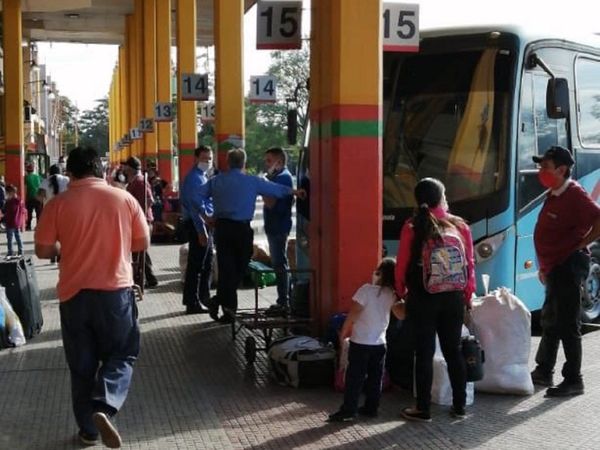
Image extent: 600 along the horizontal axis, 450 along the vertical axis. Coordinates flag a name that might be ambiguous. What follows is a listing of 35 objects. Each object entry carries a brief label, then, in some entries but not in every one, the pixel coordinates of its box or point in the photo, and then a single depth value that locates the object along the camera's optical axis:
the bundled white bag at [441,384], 7.27
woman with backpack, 6.59
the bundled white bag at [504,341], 7.59
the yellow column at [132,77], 37.41
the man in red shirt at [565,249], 7.54
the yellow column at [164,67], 27.92
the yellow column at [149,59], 30.03
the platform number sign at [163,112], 25.69
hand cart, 8.73
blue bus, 9.76
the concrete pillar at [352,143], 8.48
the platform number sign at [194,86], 20.41
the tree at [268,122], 65.50
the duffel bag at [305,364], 7.84
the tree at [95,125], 148.12
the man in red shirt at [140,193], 13.43
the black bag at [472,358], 7.07
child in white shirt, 6.73
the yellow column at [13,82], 29.52
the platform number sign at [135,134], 32.69
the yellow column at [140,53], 31.23
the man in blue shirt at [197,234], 11.37
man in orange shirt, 6.09
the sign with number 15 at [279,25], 9.94
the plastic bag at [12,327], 9.57
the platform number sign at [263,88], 18.84
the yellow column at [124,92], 42.12
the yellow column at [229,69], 17.52
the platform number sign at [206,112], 26.52
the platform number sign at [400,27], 9.45
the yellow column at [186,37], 23.56
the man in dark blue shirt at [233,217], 10.16
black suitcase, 9.85
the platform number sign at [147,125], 29.56
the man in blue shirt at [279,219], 11.11
